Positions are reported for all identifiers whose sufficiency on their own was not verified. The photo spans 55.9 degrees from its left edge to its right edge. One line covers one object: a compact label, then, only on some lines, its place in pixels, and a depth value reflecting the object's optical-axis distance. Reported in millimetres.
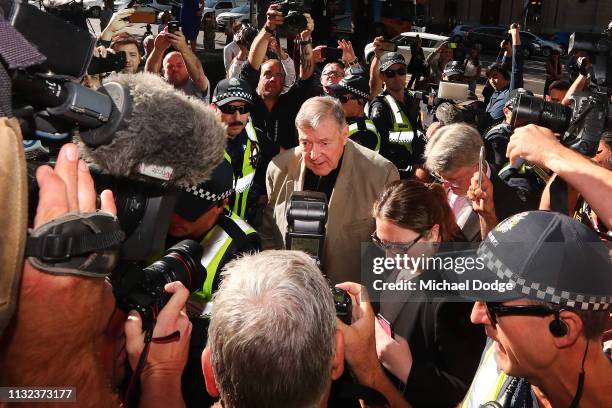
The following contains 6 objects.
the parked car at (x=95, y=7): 22123
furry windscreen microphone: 1258
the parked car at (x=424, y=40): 15083
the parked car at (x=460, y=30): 25305
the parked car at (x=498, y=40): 23766
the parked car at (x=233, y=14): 24095
